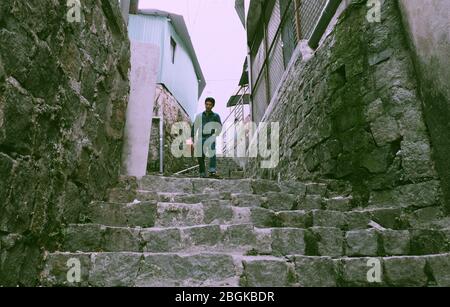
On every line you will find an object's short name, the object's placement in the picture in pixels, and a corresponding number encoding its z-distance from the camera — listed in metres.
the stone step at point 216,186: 3.71
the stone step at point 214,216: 2.83
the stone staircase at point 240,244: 2.15
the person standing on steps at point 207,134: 5.84
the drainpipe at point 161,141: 10.41
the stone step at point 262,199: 3.33
